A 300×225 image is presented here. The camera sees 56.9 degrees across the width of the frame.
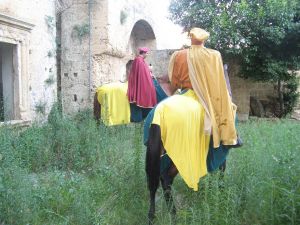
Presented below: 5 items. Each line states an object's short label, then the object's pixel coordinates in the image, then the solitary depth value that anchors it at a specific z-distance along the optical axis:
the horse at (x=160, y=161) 2.29
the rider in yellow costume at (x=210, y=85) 2.40
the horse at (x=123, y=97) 5.04
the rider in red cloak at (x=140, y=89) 4.96
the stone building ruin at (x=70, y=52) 4.72
